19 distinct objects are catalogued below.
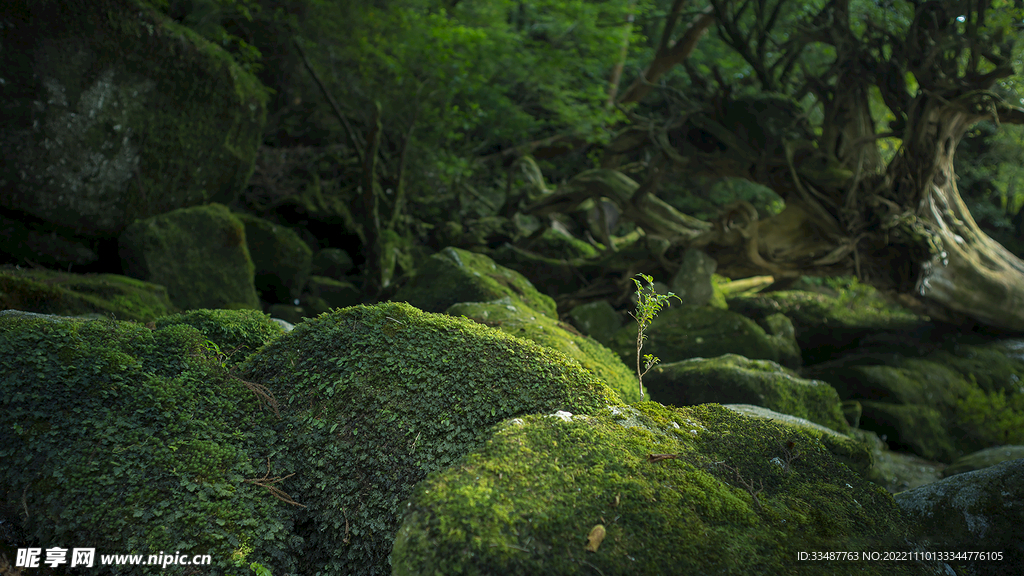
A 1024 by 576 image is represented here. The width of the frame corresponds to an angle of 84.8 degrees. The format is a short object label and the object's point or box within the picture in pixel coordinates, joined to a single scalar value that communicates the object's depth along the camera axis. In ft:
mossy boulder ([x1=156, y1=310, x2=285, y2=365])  11.08
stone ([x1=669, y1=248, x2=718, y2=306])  30.27
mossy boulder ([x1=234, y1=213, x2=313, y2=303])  27.99
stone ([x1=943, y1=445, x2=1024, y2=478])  19.11
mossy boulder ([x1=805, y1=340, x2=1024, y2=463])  24.63
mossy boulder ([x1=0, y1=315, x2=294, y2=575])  7.18
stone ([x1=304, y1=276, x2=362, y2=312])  30.36
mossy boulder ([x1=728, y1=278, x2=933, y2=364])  33.45
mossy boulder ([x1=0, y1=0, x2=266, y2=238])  19.43
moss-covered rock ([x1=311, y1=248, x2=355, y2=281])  34.17
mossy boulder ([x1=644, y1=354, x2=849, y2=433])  16.94
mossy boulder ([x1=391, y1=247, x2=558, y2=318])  19.92
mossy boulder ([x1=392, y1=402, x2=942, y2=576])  6.22
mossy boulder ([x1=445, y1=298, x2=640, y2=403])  13.65
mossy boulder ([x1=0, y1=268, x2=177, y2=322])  15.20
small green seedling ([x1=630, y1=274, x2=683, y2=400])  10.36
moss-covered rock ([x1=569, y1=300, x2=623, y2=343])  27.17
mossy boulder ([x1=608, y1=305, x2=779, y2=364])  24.29
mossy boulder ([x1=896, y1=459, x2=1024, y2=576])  8.11
